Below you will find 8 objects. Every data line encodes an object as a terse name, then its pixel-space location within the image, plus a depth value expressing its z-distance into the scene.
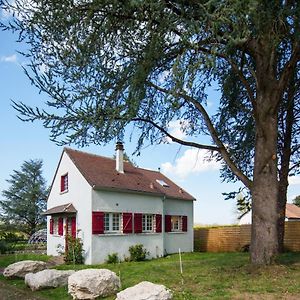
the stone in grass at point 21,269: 14.25
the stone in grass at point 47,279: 11.44
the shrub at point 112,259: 20.74
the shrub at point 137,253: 22.08
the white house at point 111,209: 20.86
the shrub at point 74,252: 20.11
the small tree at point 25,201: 44.41
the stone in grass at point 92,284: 9.63
